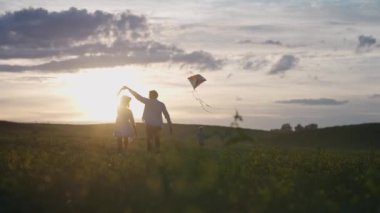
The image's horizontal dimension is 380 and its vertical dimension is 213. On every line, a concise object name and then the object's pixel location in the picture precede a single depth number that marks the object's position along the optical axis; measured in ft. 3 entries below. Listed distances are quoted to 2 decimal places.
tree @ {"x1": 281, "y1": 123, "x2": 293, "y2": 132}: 283.28
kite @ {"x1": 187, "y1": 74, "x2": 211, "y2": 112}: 83.10
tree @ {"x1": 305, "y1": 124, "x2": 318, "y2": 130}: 262.06
